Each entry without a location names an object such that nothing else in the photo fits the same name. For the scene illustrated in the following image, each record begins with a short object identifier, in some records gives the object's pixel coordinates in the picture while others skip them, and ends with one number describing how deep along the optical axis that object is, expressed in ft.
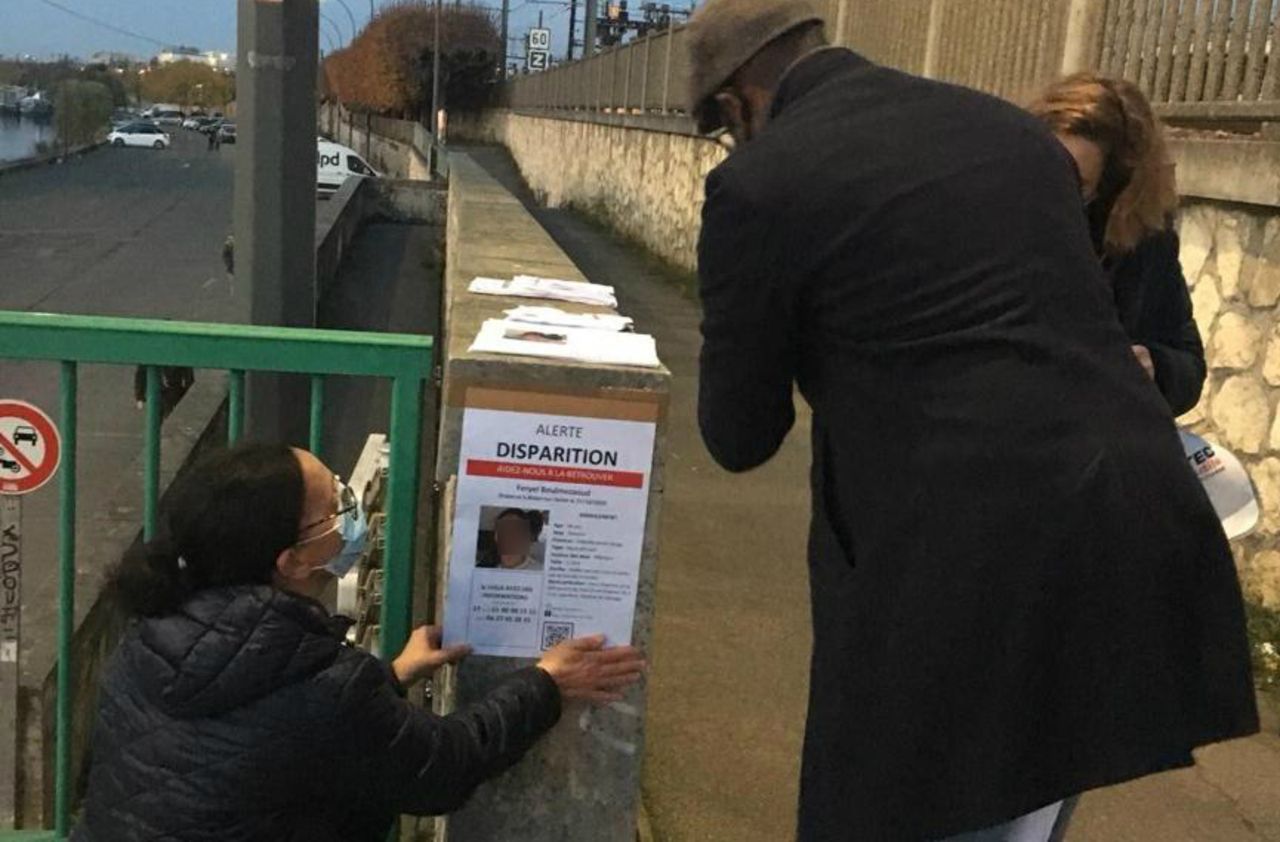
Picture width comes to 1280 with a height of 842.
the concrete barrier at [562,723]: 7.87
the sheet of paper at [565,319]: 9.19
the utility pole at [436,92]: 148.60
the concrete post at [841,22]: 39.05
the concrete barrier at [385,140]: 156.23
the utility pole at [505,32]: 198.81
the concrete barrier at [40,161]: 174.58
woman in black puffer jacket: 6.92
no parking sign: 8.71
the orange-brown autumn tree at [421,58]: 215.72
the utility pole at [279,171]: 13.88
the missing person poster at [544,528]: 7.88
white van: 129.29
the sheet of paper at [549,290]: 11.19
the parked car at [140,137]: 285.23
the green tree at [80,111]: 237.86
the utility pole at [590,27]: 136.15
